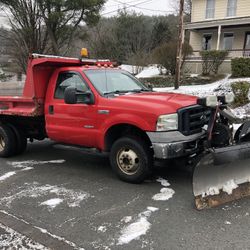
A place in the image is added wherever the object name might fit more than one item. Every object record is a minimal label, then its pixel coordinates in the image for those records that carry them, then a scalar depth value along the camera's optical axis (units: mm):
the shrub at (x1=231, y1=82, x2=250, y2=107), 11875
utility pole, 16852
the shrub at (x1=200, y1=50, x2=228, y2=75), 22812
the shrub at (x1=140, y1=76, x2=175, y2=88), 21531
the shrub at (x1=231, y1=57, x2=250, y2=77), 20266
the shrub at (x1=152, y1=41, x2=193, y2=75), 22188
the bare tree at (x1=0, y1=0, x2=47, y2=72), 20797
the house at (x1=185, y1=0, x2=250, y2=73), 25438
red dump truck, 4867
